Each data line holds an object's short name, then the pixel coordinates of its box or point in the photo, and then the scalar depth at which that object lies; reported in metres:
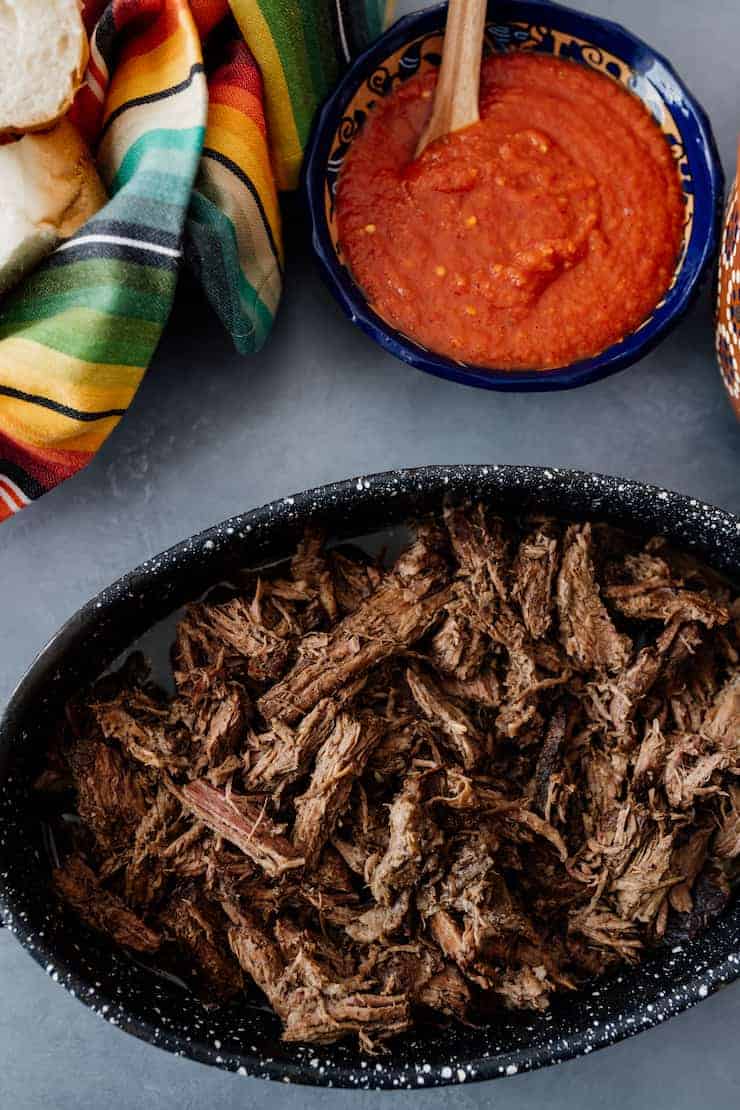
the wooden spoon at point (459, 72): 0.91
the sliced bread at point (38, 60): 0.88
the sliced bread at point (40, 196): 0.89
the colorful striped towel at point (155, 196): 0.90
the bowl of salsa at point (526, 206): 0.92
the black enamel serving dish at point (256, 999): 0.87
